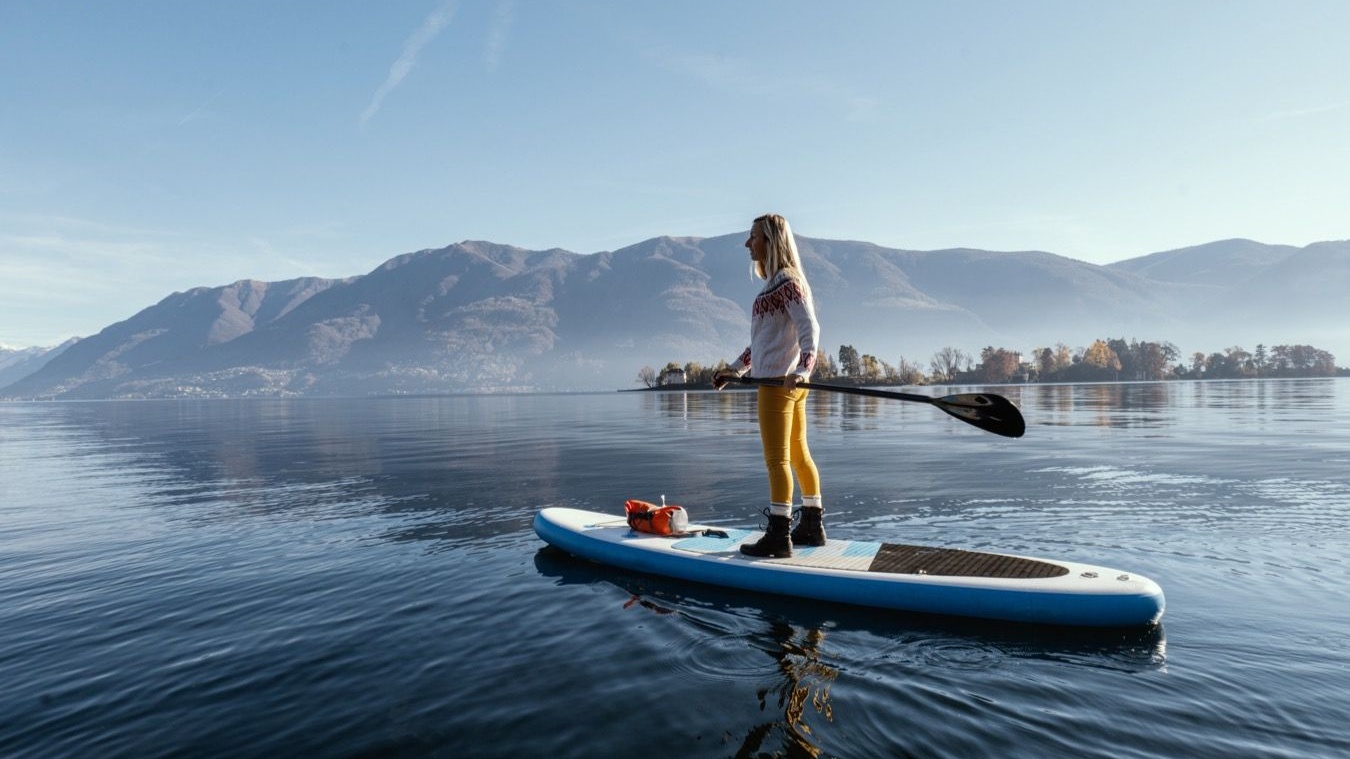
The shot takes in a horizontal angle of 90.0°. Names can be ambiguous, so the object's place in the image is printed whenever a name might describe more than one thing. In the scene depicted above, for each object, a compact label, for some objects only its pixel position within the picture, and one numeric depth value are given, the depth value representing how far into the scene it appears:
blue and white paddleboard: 6.17
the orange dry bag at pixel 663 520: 9.25
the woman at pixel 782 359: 7.57
